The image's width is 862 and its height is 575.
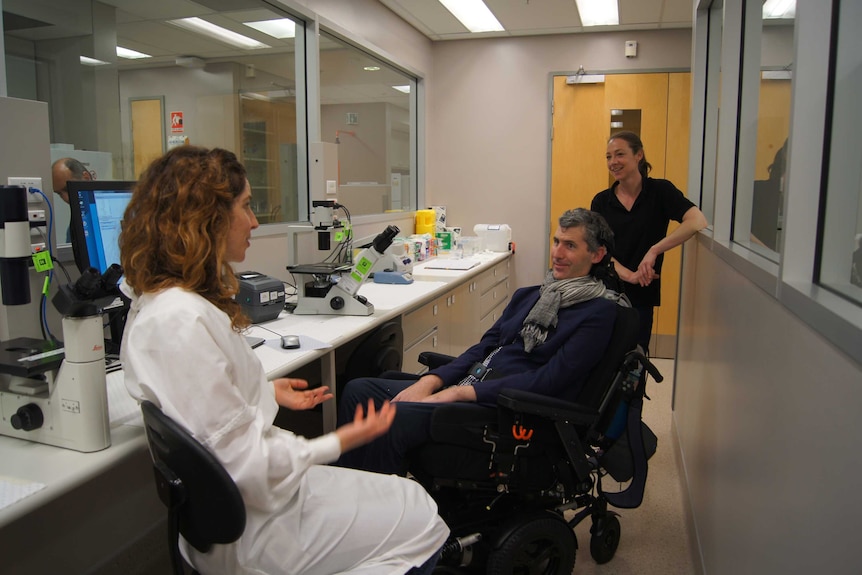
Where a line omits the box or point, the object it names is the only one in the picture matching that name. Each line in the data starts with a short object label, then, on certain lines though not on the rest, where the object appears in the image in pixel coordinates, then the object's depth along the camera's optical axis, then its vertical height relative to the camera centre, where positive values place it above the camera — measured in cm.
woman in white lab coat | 108 -35
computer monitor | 181 -7
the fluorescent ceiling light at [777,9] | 165 +57
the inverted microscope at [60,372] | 127 -36
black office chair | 105 -50
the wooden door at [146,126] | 314 +41
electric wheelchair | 178 -77
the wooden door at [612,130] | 501 +52
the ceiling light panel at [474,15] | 452 +138
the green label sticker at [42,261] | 159 -17
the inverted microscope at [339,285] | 262 -37
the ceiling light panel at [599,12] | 446 +137
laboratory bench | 123 -58
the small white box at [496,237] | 525 -32
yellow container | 523 -20
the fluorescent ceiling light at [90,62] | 296 +63
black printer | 246 -39
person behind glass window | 211 +8
